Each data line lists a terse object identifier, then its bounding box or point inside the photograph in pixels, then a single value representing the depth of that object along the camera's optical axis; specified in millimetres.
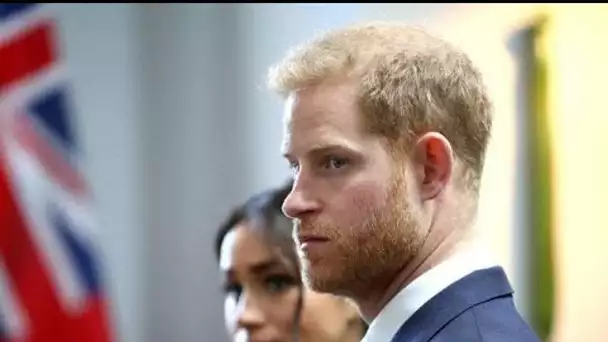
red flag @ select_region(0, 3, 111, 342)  4745
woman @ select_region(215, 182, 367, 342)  3270
